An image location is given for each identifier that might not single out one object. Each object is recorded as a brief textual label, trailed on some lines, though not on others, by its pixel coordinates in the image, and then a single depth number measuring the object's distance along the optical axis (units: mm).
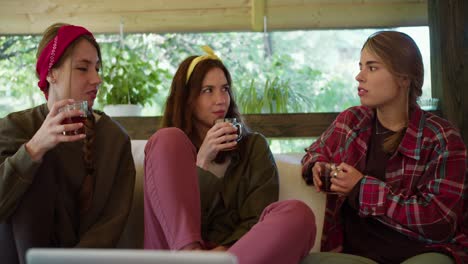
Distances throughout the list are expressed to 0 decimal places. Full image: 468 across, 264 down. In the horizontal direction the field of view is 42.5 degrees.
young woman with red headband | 1763
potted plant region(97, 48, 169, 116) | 3203
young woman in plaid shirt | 1853
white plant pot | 3172
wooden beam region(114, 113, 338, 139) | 3051
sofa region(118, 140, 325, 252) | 2184
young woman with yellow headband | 1585
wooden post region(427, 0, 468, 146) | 2955
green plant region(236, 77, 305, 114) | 3176
